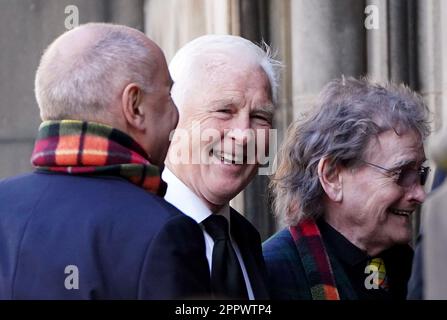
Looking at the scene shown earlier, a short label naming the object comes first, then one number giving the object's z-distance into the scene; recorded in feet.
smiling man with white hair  10.81
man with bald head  7.63
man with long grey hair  11.41
